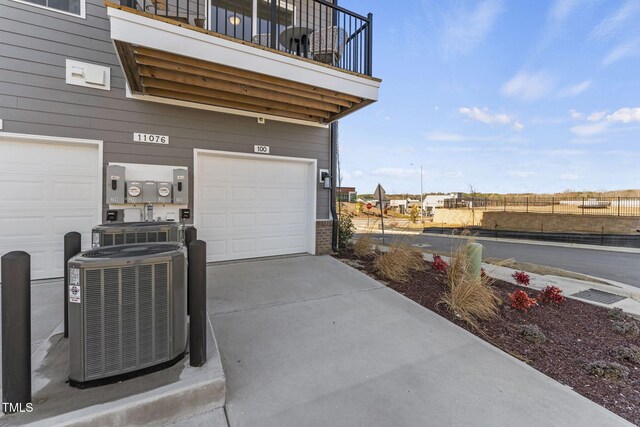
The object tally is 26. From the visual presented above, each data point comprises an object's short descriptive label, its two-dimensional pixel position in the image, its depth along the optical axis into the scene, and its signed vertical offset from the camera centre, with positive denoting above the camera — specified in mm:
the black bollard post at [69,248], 2268 -343
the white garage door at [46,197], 4035 +134
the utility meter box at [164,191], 4734 +260
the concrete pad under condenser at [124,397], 1537 -1147
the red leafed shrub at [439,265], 5376 -1078
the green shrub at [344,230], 6859 -554
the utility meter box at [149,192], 4645 +248
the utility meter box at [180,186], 4836 +365
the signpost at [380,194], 8602 +463
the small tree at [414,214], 22656 -406
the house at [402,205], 31445 +469
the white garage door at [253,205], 5328 +44
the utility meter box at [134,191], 4562 +252
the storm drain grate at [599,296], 4747 -1513
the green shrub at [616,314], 3880 -1453
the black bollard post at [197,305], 2014 -719
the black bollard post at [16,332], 1487 -691
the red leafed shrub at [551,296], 4094 -1273
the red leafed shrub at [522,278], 4688 -1156
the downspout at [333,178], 6461 +705
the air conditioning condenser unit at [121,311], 1681 -664
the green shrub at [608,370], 2512 -1456
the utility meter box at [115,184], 4410 +351
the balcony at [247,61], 3502 +2040
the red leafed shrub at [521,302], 3746 -1237
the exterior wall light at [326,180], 6320 +646
